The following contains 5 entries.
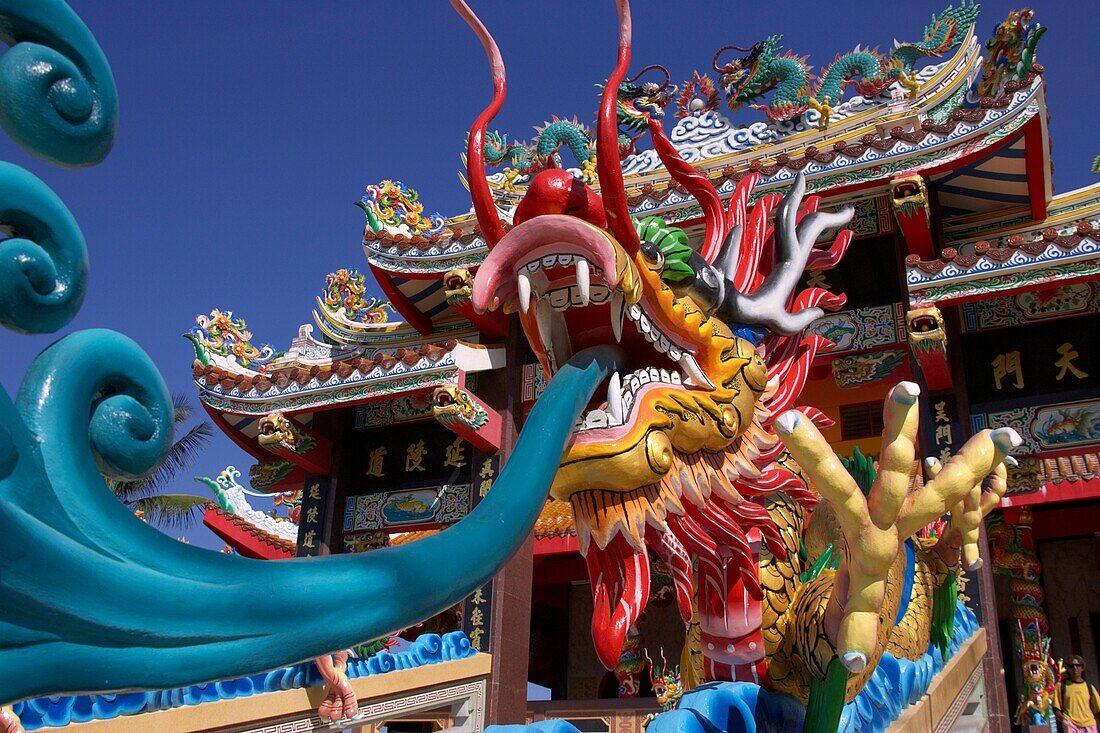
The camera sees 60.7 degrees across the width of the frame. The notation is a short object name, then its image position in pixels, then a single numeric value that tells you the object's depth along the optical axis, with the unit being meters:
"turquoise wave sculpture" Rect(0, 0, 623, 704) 0.94
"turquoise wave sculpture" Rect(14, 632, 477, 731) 3.55
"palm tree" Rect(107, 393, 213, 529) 16.78
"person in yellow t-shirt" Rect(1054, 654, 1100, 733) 6.84
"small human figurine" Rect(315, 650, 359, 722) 4.87
